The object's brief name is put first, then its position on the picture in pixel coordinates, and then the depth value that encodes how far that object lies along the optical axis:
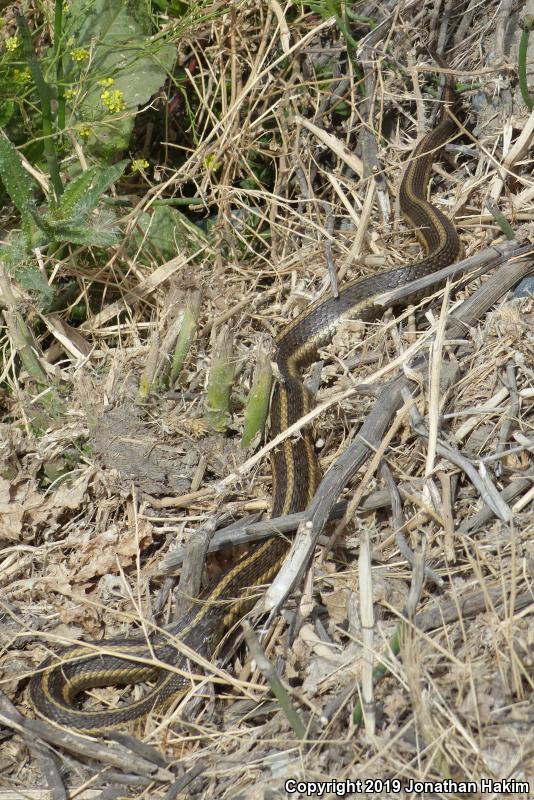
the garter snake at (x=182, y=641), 6.07
